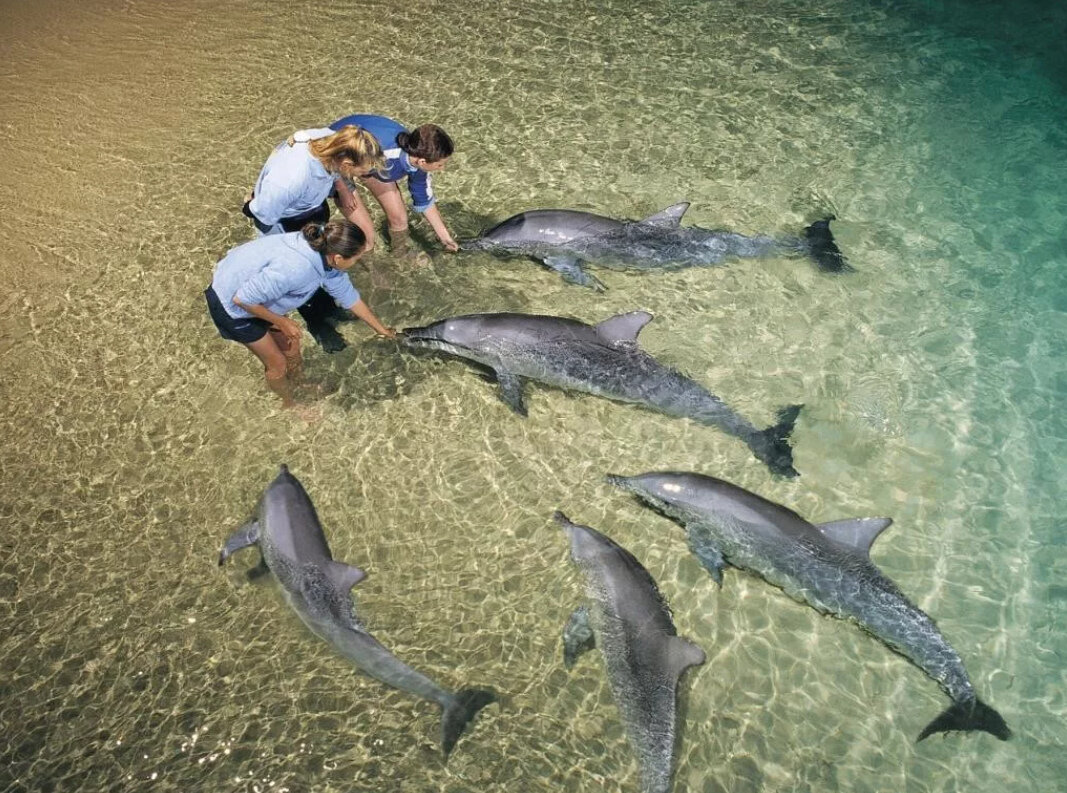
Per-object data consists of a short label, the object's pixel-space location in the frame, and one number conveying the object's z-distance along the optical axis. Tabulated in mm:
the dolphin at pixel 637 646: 5078
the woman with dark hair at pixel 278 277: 5645
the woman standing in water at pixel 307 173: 5980
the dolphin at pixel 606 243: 8180
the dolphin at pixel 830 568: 5445
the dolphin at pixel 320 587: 5262
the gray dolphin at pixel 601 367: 6934
